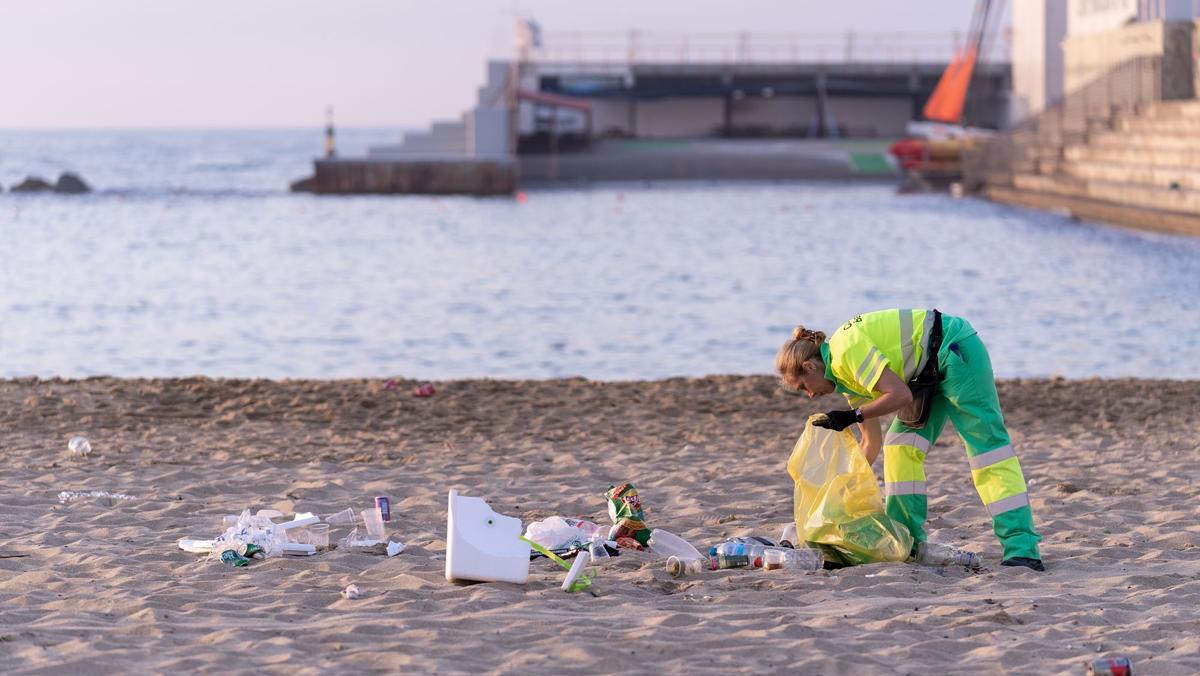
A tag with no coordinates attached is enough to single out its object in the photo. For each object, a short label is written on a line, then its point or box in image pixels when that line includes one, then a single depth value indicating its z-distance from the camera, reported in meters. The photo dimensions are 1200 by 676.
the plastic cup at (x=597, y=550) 12.57
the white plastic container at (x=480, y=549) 11.52
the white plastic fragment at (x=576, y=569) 11.53
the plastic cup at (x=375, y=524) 13.30
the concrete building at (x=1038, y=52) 101.44
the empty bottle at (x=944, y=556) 12.25
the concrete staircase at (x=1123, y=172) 57.16
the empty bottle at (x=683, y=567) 12.06
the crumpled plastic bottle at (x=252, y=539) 12.52
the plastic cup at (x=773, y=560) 12.20
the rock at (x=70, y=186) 100.87
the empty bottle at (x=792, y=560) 12.20
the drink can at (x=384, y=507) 13.94
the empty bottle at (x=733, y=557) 12.24
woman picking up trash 11.64
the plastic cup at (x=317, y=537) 12.95
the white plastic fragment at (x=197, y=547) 12.74
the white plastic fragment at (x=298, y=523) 12.95
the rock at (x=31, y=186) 101.87
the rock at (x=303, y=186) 96.37
